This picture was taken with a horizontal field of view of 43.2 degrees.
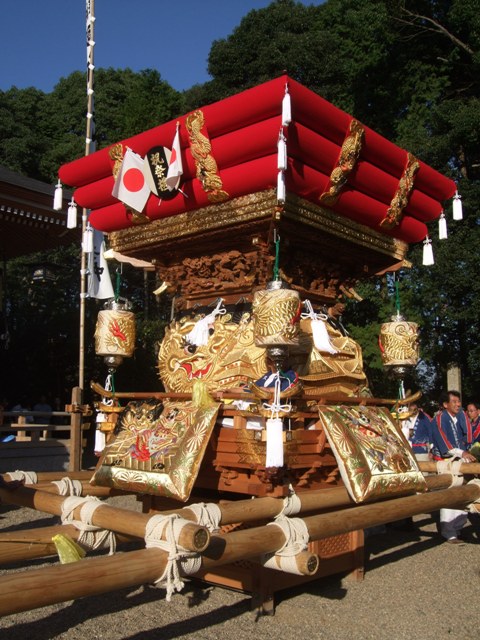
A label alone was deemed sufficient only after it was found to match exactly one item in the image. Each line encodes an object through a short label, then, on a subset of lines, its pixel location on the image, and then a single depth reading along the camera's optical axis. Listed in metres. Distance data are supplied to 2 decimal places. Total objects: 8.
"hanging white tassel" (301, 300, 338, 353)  4.70
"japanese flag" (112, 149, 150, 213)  4.67
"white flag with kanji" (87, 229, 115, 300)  8.72
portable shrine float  3.77
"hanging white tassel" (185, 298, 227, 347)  4.93
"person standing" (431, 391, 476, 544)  6.18
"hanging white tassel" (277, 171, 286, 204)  3.88
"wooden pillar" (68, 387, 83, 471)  8.66
